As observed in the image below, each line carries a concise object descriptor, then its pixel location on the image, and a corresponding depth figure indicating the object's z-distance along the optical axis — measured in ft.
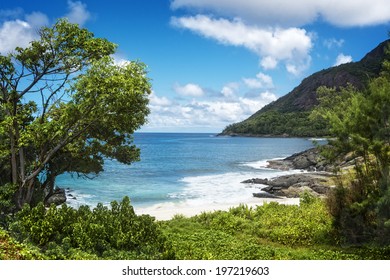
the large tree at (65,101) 45.27
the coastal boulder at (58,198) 103.27
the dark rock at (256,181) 148.33
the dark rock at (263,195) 116.67
